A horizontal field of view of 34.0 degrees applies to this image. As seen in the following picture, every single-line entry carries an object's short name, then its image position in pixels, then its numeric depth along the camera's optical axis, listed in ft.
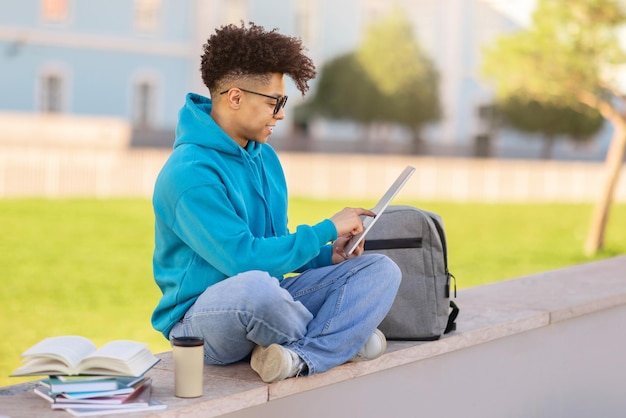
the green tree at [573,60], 50.21
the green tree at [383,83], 126.62
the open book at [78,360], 8.39
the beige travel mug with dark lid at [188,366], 8.95
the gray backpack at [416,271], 11.96
